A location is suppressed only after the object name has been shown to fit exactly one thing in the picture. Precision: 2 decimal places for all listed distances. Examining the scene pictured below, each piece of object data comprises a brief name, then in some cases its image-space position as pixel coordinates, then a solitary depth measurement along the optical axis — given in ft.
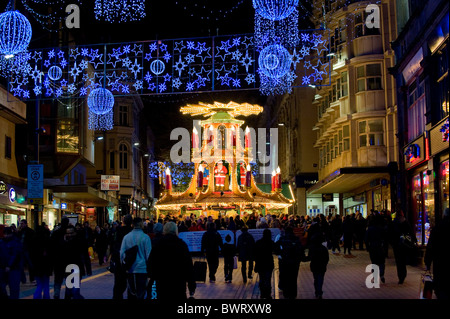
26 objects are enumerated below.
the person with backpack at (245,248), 66.74
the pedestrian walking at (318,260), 49.29
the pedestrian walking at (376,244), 58.70
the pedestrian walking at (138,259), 40.06
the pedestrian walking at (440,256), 34.55
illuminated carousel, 144.97
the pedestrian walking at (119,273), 44.42
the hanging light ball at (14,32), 59.31
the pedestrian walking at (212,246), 65.67
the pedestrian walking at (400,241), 57.77
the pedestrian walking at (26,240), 49.16
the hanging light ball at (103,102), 90.27
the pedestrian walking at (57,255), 46.75
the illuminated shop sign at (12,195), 104.17
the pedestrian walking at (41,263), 47.29
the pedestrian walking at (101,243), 96.62
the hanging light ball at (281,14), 55.36
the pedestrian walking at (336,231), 97.87
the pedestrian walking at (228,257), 66.44
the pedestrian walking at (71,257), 46.13
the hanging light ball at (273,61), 73.61
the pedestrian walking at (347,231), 95.55
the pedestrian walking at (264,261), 50.72
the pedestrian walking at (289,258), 47.73
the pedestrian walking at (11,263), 47.96
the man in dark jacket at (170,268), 32.22
